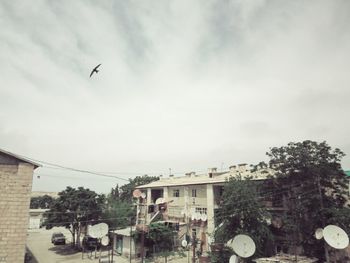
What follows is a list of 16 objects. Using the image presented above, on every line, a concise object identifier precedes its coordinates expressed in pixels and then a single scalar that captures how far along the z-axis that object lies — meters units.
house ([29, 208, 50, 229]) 56.20
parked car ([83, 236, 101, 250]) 30.67
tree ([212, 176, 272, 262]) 20.22
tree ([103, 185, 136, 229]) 33.00
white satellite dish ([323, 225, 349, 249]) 16.14
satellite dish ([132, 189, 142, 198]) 21.77
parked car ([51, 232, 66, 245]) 35.05
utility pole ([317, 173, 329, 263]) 18.92
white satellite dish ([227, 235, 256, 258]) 16.81
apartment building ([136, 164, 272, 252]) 28.80
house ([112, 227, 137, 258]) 26.66
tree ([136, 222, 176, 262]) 26.33
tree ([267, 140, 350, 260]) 19.44
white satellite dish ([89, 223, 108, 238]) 18.95
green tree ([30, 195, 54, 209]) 72.25
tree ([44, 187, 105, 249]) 28.50
